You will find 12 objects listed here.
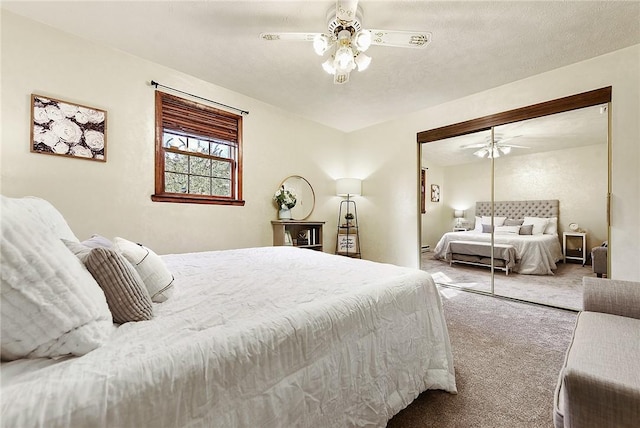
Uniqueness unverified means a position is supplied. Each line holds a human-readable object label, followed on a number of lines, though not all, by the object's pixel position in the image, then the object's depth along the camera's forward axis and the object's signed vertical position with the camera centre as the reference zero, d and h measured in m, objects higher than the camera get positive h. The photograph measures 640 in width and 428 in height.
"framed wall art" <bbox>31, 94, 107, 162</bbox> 2.13 +0.74
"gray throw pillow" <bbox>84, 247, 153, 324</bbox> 0.88 -0.26
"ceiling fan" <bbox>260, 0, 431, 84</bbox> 1.71 +1.21
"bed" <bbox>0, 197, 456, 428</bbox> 0.60 -0.40
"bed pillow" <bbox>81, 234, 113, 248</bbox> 1.21 -0.14
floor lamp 4.42 -0.37
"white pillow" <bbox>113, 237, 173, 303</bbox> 1.08 -0.25
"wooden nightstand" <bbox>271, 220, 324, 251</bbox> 3.63 -0.31
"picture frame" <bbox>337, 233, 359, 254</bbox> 4.42 -0.54
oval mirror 4.00 +0.28
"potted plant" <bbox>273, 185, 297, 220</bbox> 3.72 +0.16
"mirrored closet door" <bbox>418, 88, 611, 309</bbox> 2.71 +0.15
